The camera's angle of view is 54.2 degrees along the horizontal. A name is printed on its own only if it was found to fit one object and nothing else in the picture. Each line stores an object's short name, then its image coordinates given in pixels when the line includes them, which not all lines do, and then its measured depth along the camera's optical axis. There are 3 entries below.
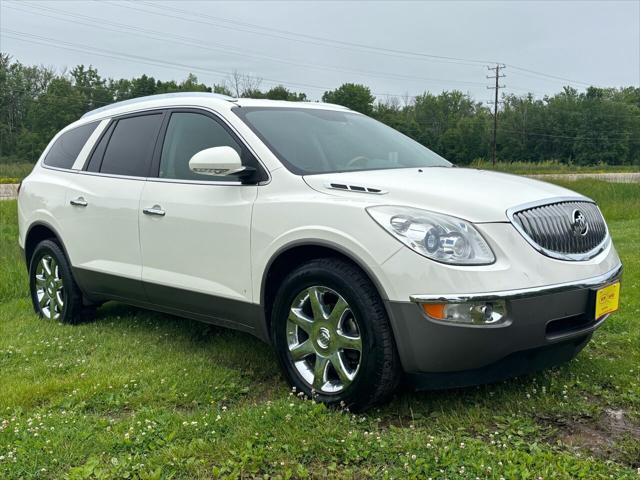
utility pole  69.44
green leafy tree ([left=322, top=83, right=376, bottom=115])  82.31
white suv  2.92
